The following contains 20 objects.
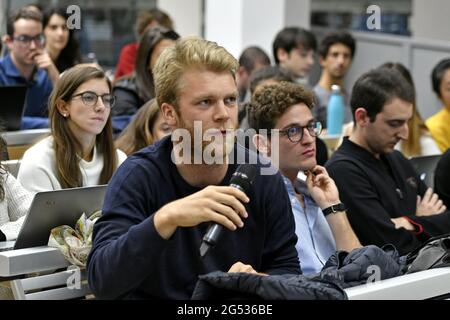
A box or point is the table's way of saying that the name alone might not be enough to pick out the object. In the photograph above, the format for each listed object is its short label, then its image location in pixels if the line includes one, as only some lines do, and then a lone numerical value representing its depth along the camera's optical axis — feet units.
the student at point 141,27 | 40.73
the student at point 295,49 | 39.52
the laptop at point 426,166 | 25.64
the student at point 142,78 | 30.62
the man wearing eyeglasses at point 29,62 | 33.94
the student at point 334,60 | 39.03
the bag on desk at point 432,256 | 15.60
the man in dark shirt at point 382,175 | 20.93
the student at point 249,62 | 36.41
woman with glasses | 20.67
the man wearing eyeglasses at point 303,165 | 18.94
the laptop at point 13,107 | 27.78
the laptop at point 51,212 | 16.66
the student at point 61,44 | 38.19
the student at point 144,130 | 23.94
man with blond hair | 13.84
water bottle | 33.14
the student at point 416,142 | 29.41
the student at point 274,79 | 25.10
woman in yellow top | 32.56
